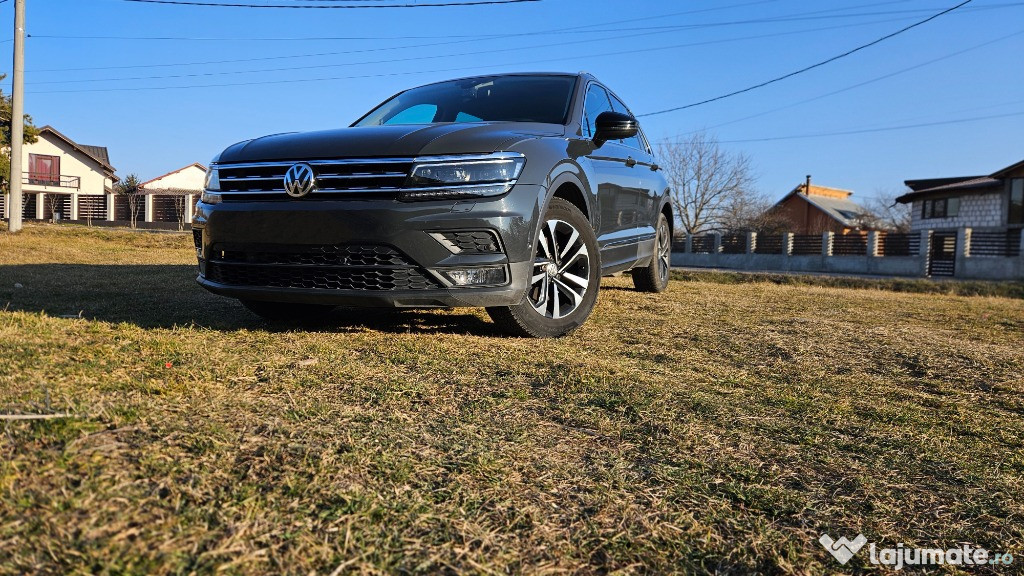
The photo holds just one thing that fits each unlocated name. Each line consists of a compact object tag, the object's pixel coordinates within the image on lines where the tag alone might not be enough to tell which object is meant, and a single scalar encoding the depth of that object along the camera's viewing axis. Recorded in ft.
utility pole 50.55
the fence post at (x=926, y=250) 95.45
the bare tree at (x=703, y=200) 169.99
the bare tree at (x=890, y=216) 204.23
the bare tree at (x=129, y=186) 202.46
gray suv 10.78
